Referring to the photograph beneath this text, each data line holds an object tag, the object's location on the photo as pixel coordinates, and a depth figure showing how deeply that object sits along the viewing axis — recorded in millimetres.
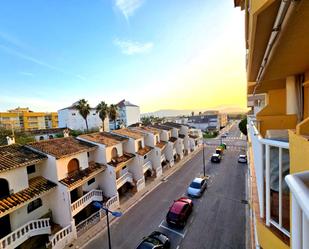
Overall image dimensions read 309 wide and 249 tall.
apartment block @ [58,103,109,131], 60844
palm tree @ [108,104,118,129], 37278
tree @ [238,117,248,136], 38969
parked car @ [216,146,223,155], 33625
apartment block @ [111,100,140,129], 71000
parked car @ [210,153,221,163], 30516
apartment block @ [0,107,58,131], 58594
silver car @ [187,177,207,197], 18791
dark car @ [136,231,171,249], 11289
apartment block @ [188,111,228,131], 72000
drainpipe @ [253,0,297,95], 1855
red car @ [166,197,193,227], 14098
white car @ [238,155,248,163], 29462
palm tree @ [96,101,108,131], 35969
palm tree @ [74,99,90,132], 33156
